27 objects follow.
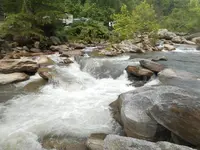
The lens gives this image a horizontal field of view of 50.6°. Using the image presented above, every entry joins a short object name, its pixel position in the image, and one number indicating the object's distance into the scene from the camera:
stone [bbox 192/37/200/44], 21.49
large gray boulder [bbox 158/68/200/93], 6.68
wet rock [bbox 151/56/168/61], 11.37
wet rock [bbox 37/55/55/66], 10.90
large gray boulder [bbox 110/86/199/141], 4.25
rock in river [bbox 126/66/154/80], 8.58
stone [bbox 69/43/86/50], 15.98
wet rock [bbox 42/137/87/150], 4.30
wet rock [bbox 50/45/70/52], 15.09
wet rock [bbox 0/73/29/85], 8.28
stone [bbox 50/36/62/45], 16.61
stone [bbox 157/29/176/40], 21.75
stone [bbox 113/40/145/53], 14.56
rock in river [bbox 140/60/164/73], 8.72
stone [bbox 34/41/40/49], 15.45
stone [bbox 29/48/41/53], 14.62
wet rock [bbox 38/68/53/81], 8.58
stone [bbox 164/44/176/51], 15.86
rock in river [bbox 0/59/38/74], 9.20
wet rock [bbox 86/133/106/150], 4.03
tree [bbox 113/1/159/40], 15.49
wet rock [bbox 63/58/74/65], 11.35
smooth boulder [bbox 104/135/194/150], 3.16
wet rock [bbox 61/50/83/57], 13.09
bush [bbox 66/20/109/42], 19.64
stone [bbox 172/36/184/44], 21.02
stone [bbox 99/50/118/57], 13.15
